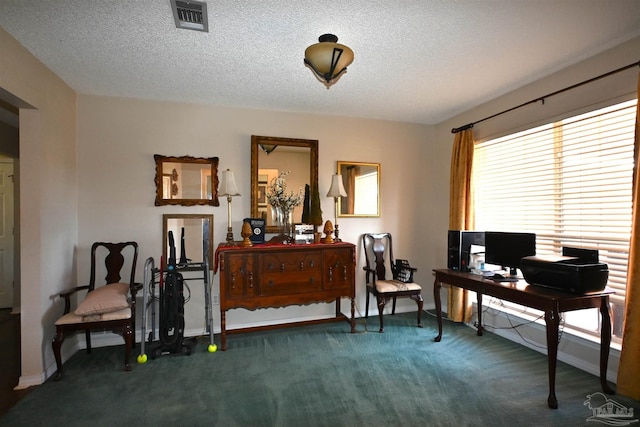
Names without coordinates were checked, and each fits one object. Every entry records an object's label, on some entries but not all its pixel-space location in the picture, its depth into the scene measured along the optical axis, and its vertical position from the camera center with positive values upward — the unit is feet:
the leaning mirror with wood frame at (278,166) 11.64 +1.89
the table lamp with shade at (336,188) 11.80 +1.00
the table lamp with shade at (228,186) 10.45 +0.97
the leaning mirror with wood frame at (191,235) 10.85 -0.73
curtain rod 7.23 +3.43
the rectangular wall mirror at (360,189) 12.85 +1.06
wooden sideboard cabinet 9.92 -2.07
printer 6.95 -1.38
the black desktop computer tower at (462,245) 10.25 -1.04
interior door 13.88 -0.86
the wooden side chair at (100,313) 8.17 -2.72
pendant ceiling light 5.98 +3.15
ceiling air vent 5.95 +4.08
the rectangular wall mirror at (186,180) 10.84 +1.24
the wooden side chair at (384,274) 11.44 -2.44
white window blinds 7.75 +0.80
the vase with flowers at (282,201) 11.85 +0.52
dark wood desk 6.82 -2.13
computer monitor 8.91 -1.03
